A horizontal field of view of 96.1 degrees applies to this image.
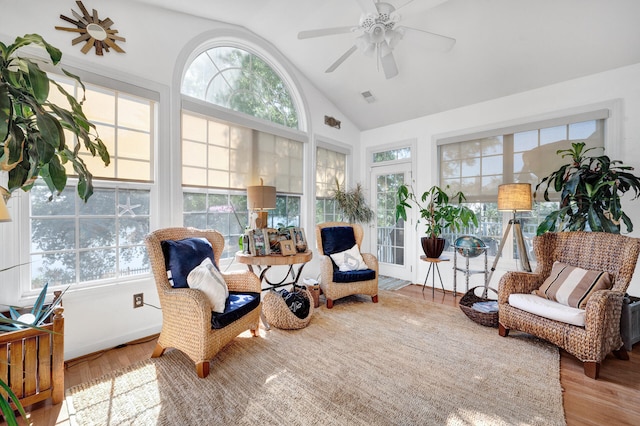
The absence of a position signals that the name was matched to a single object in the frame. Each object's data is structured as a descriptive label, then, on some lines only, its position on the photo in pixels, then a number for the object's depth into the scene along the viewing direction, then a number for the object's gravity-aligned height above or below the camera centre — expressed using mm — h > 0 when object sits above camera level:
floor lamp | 3020 +111
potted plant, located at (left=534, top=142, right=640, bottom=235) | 2615 +179
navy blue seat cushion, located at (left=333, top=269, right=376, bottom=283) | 3361 -755
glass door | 4609 -280
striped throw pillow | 2217 -588
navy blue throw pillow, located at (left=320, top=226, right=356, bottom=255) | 3607 -347
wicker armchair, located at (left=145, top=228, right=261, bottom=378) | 1976 -791
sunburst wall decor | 2268 +1472
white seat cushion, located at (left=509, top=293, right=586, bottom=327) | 2105 -757
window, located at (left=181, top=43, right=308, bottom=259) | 3029 +864
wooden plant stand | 1600 -869
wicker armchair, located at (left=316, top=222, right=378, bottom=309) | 3330 -845
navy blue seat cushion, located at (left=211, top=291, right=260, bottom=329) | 2062 -740
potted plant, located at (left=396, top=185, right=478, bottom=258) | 3713 -17
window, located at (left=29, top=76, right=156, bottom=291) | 2244 +12
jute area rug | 1623 -1138
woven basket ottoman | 2686 -966
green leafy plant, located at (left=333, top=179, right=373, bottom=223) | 4672 +128
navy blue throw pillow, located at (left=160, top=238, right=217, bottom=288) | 2195 -357
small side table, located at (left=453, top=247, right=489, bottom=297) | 3428 -759
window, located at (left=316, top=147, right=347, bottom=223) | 4453 +547
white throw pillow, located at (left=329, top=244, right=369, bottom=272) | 3541 -609
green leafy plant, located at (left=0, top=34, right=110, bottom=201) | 888 +290
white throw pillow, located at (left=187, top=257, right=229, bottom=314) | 2094 -539
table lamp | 2922 +153
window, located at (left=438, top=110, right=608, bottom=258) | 3238 +642
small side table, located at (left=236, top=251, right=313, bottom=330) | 2668 -448
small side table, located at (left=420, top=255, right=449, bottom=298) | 3686 -776
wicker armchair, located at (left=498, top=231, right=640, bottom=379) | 1999 -645
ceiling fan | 2270 +1535
